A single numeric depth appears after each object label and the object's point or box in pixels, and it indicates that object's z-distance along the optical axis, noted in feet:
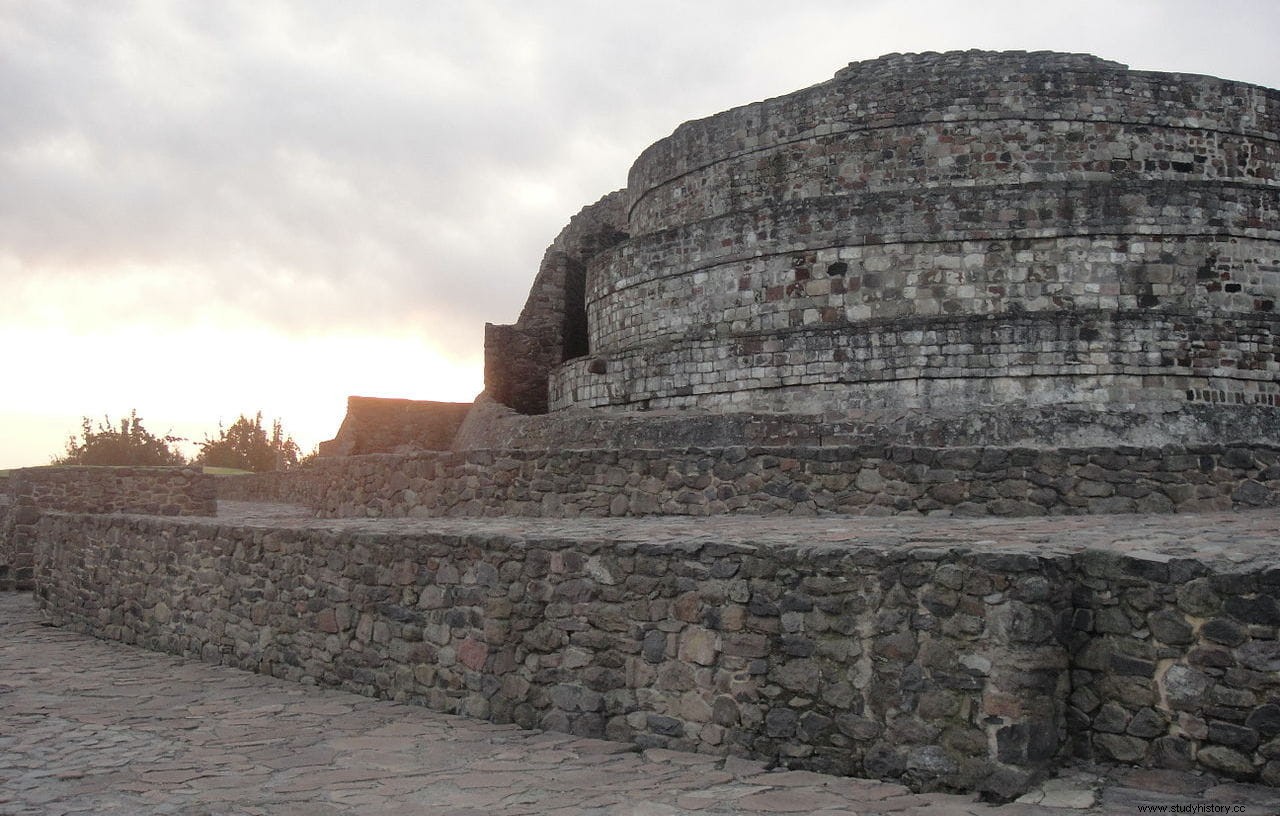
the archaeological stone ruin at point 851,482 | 15.48
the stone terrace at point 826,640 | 14.67
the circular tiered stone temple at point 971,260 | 46.52
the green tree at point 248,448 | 149.69
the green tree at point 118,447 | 124.77
